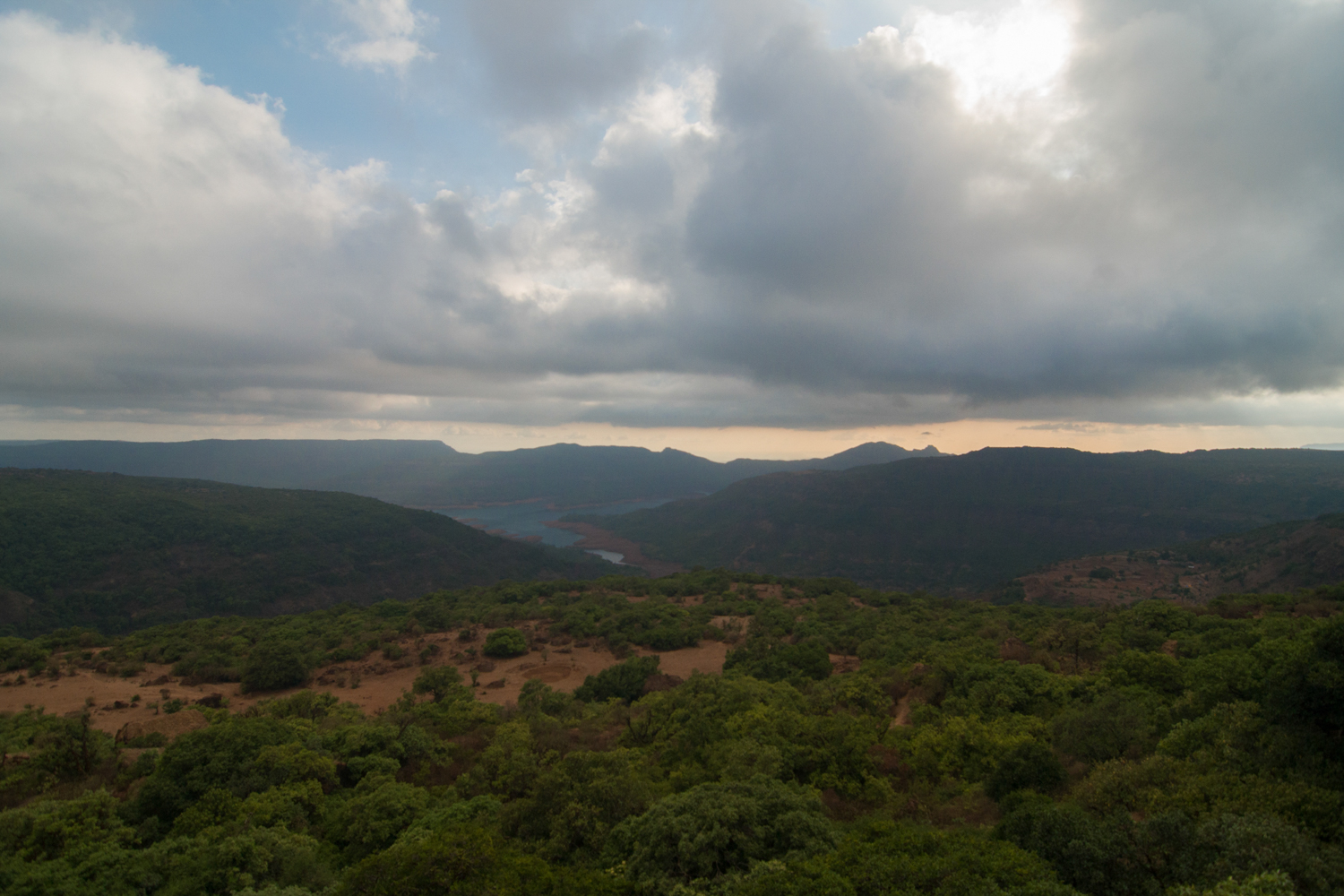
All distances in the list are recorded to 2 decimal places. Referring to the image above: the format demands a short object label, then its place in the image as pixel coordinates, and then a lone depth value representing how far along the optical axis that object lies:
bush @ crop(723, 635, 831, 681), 32.84
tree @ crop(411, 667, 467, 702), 33.06
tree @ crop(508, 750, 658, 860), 13.71
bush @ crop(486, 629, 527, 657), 43.44
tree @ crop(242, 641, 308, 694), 35.59
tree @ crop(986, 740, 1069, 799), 15.50
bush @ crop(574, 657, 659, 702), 33.47
